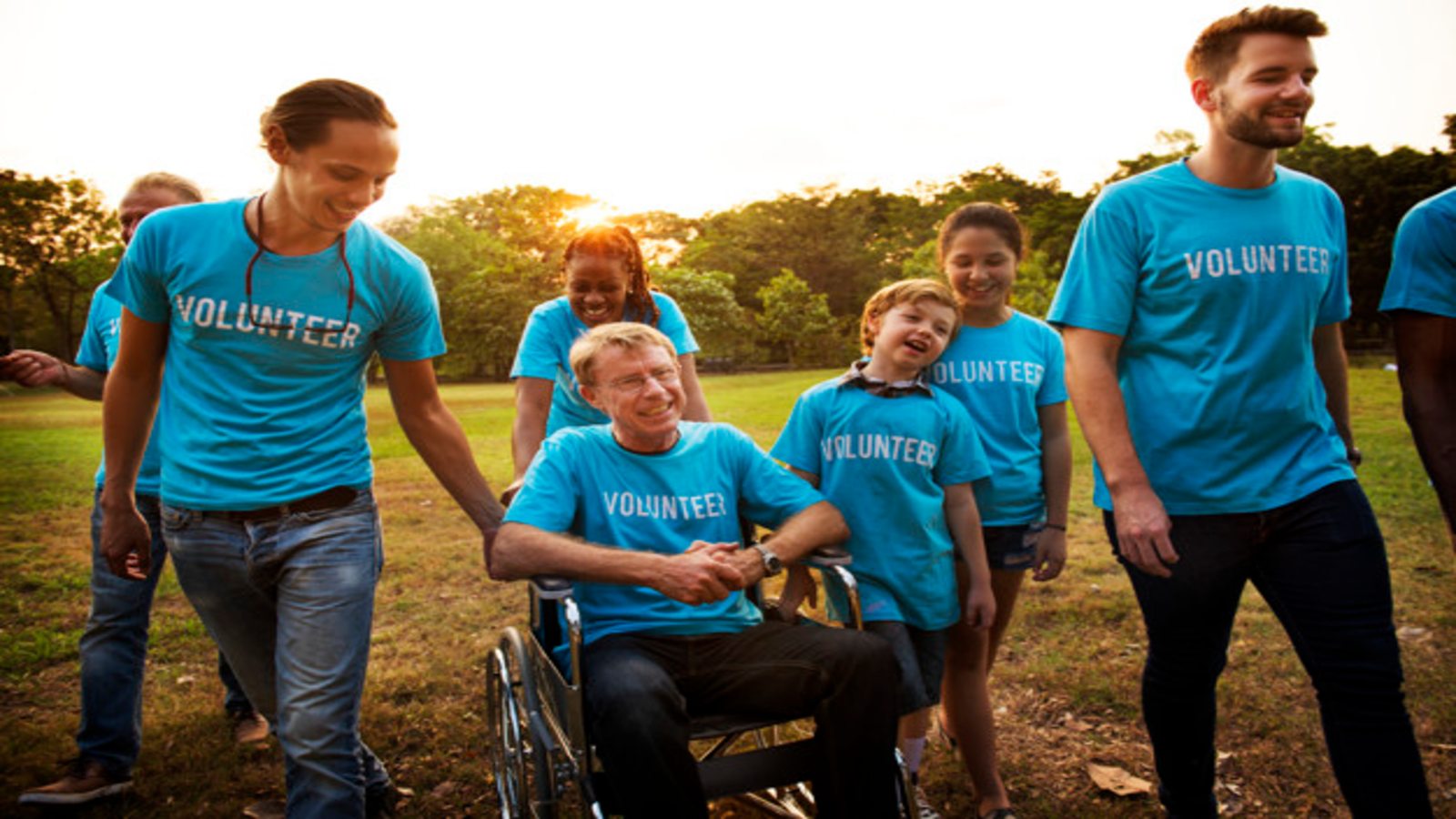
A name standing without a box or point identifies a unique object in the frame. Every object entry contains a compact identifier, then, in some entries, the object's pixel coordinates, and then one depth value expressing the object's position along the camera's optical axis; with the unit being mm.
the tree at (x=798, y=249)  55938
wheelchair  2289
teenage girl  3029
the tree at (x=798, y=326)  44125
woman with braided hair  3400
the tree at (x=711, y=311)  43156
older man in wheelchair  2258
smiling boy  2805
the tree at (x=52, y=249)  34531
